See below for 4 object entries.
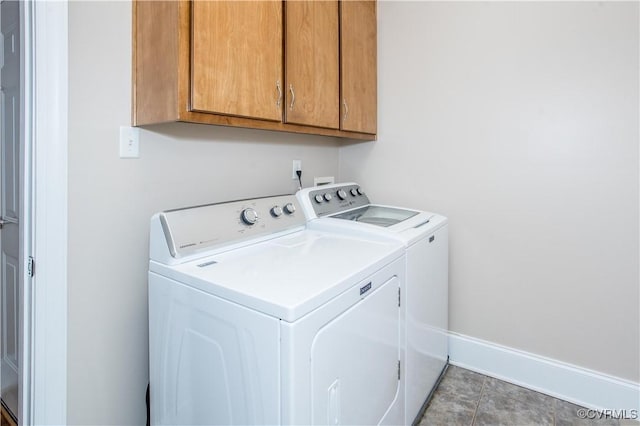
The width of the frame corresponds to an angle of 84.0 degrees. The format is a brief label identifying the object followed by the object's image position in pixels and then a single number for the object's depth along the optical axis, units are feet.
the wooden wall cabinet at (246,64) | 3.72
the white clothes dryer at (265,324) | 2.85
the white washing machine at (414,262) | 4.87
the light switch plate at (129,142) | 4.20
